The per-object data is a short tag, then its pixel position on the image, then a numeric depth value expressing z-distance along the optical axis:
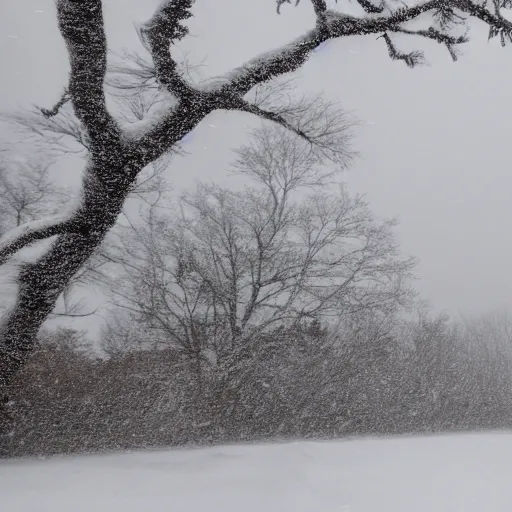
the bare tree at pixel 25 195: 7.79
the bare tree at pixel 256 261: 8.09
